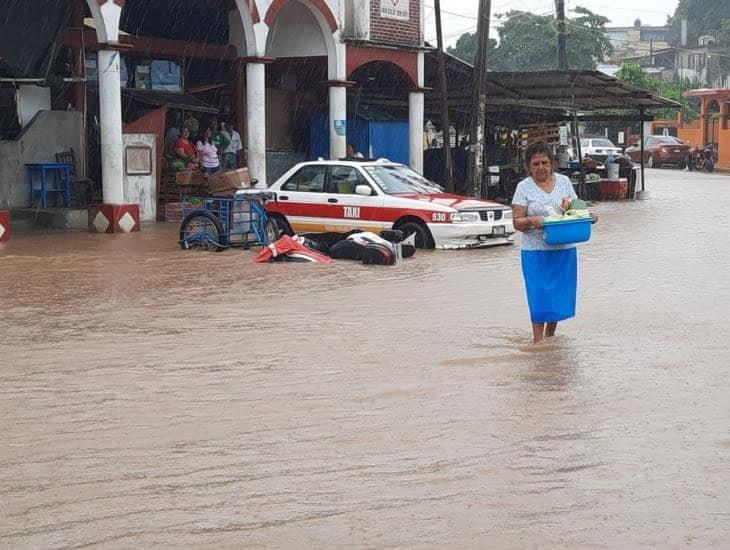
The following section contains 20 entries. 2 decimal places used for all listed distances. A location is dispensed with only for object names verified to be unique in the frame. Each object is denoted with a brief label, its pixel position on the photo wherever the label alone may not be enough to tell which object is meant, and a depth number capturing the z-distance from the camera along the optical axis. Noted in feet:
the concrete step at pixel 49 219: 68.73
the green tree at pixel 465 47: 286.87
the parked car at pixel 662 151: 178.09
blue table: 71.26
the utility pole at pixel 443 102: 86.07
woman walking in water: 30.09
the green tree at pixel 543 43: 241.96
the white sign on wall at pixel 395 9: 86.34
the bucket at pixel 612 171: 106.93
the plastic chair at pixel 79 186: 72.84
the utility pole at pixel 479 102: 83.76
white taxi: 56.03
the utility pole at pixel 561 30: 142.72
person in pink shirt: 76.43
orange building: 170.81
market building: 69.56
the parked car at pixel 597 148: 158.27
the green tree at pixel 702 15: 307.99
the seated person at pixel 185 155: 74.13
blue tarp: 91.40
